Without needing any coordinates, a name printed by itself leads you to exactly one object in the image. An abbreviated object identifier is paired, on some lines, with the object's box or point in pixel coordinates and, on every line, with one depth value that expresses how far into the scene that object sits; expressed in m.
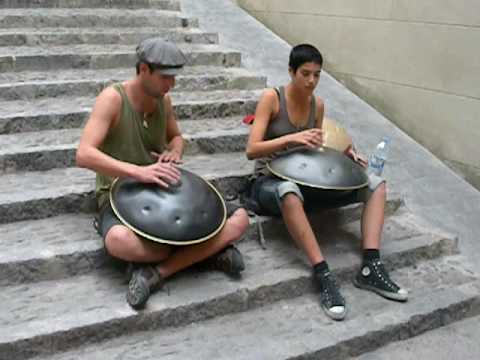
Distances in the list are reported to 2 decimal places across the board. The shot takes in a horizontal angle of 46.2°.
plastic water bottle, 3.80
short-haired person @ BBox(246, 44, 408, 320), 3.12
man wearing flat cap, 2.74
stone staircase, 2.65
